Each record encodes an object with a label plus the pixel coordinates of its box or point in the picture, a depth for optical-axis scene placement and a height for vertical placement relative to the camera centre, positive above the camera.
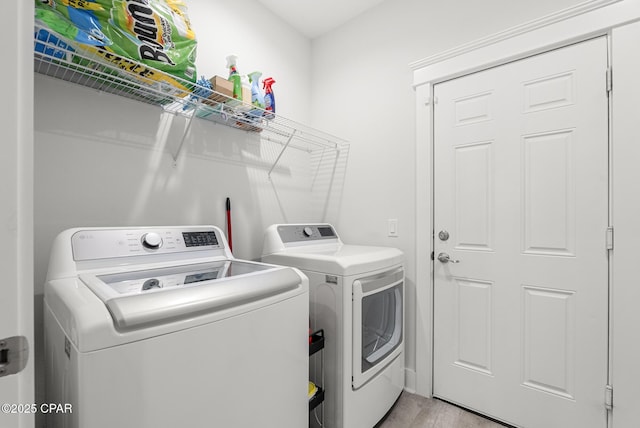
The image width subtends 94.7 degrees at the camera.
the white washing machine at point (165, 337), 0.70 -0.36
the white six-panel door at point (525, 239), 1.45 -0.16
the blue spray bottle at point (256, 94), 1.76 +0.71
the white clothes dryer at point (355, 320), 1.44 -0.59
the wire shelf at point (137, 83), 1.08 +0.58
